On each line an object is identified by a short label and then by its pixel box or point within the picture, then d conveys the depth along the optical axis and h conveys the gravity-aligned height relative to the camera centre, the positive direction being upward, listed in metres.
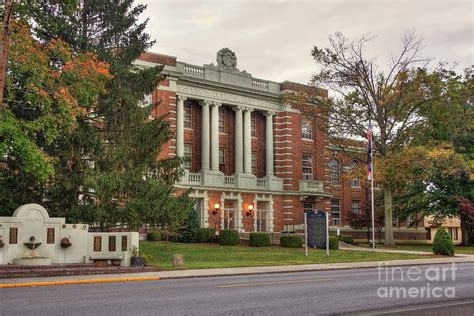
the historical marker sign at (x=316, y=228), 33.25 -0.61
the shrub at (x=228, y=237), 42.06 -1.38
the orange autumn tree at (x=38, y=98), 22.38 +4.77
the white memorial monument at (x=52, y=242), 22.70 -0.95
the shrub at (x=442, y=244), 35.88 -1.59
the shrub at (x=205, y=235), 42.75 -1.25
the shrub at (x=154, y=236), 41.25 -1.27
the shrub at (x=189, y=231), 42.03 -0.96
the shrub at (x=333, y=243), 41.50 -1.76
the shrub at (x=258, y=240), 42.56 -1.59
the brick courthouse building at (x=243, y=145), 49.88 +6.38
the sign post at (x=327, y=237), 32.94 -1.11
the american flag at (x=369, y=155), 37.47 +3.76
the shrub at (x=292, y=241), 42.66 -1.69
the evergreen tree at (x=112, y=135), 27.14 +3.98
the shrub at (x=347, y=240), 50.34 -1.89
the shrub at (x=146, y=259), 24.68 -1.74
